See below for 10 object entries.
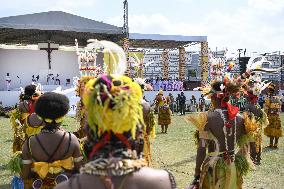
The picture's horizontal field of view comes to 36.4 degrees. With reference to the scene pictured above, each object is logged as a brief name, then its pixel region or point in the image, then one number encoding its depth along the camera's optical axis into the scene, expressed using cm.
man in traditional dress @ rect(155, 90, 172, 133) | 1685
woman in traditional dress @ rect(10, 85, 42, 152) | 758
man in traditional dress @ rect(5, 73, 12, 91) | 3225
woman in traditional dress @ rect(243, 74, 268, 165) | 899
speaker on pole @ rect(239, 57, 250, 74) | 2093
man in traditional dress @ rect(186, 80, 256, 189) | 505
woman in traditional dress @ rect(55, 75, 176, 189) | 212
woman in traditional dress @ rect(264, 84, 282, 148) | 1223
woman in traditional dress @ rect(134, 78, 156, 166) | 723
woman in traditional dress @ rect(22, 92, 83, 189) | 415
